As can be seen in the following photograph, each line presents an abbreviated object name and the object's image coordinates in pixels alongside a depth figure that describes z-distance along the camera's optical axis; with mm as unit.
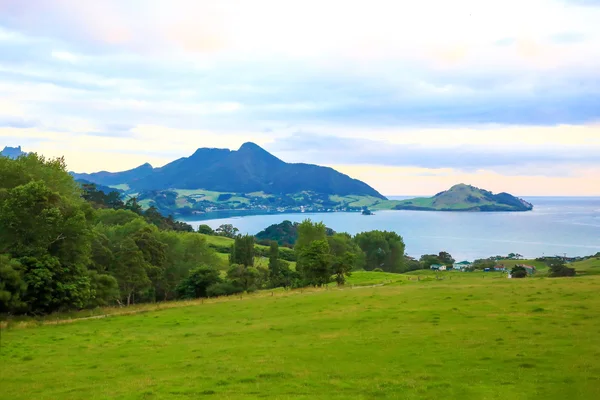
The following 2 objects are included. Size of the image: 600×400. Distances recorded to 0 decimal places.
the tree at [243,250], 93875
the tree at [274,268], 79562
